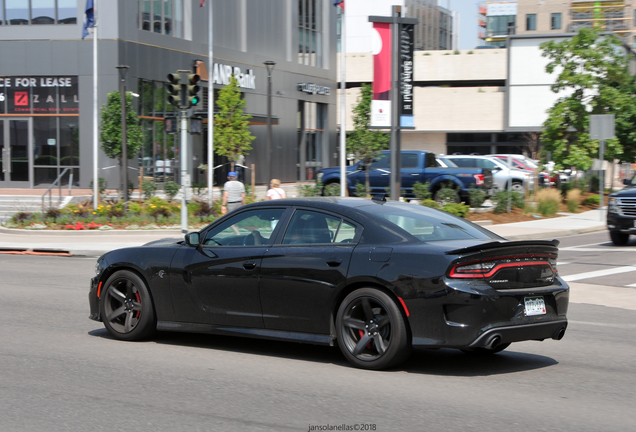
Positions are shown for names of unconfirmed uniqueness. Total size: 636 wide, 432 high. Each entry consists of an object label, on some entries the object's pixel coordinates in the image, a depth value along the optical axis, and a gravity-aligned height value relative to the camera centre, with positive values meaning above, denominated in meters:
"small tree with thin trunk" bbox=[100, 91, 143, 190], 31.84 +1.23
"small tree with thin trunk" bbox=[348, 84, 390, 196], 32.34 +1.11
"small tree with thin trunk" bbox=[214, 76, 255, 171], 37.62 +1.82
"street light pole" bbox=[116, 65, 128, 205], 28.06 +1.04
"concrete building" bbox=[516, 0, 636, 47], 86.94 +17.20
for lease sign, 35.19 +3.04
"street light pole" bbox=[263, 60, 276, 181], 33.23 +2.57
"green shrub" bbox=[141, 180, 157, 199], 26.98 -0.95
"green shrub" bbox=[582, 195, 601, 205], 32.22 -1.45
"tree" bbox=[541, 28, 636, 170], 32.69 +2.85
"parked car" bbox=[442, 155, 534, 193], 32.09 -0.16
